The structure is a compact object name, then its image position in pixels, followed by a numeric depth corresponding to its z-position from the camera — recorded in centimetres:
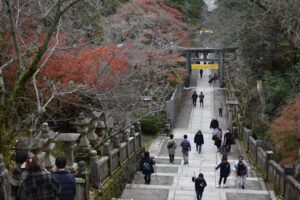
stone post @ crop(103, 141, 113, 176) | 1052
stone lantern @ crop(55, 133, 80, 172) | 834
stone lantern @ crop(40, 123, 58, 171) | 769
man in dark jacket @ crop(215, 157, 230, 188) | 1163
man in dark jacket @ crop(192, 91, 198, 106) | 2819
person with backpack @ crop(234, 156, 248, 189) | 1151
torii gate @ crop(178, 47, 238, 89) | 3303
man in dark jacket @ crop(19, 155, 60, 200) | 476
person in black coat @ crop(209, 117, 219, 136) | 1908
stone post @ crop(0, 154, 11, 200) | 535
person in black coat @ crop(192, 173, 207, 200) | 1012
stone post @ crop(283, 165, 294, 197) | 1069
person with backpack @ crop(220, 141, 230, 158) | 1589
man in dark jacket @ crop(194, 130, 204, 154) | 1642
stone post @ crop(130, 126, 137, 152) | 1442
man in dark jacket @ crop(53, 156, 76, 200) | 540
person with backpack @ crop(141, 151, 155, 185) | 1210
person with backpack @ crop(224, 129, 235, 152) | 1616
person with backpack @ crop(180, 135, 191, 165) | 1462
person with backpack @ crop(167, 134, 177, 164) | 1484
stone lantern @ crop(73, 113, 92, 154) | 993
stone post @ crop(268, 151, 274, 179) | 1309
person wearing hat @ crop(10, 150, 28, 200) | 533
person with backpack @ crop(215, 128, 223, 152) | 1694
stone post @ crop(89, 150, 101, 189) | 923
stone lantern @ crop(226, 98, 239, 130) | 2041
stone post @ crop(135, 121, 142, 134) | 1582
